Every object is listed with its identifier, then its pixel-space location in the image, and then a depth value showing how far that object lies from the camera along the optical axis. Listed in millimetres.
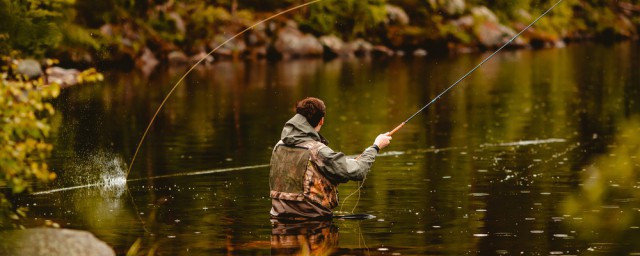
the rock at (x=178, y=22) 58406
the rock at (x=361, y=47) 67312
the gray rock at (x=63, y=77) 40094
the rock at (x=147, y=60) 53006
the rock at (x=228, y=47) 60500
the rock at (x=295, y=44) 63281
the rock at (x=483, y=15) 74688
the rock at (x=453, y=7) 75312
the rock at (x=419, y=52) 69250
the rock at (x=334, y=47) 65562
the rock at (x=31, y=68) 38594
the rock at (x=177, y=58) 55688
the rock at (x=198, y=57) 56906
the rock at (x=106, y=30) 52556
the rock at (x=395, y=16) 71500
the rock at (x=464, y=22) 73875
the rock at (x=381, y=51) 68375
